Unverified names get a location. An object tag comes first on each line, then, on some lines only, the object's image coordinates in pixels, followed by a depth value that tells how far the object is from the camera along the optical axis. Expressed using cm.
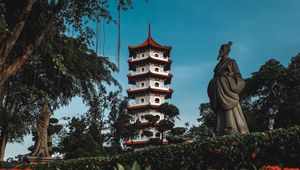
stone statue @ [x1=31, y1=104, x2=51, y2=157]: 1347
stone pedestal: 1292
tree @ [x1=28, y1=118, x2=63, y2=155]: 3231
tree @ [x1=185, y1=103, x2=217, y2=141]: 3502
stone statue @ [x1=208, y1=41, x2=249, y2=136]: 850
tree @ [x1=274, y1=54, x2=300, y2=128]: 2706
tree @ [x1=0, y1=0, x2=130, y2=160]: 796
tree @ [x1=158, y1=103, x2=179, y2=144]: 3888
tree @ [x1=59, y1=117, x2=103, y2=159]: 2260
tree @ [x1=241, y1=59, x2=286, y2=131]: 3308
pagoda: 5466
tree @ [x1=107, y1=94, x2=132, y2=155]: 3781
